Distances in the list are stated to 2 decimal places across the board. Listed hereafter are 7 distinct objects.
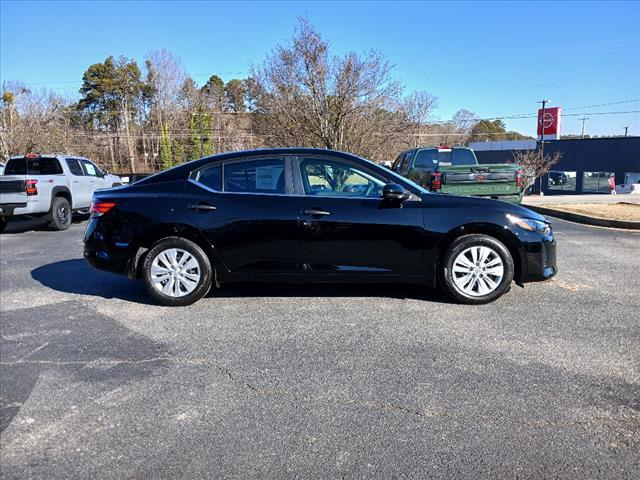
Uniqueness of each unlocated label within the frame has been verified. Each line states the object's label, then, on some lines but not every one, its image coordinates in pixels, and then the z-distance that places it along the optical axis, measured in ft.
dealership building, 123.95
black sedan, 16.67
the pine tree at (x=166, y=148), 132.87
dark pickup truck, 36.52
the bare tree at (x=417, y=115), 82.80
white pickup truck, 36.11
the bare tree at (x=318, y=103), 69.36
